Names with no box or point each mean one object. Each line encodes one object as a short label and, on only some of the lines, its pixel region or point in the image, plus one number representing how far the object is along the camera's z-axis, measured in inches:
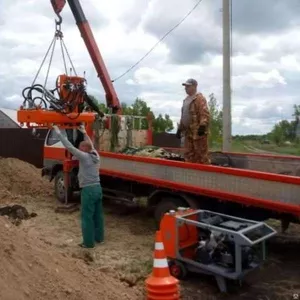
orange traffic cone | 153.6
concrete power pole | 384.0
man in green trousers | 237.2
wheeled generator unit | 176.0
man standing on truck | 259.4
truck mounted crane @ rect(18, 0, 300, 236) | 204.2
